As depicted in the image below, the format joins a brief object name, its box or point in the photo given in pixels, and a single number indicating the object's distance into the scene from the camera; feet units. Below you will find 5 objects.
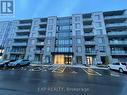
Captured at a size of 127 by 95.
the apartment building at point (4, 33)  93.03
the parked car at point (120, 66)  35.37
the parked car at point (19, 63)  43.35
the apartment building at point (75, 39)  72.55
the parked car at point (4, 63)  41.97
